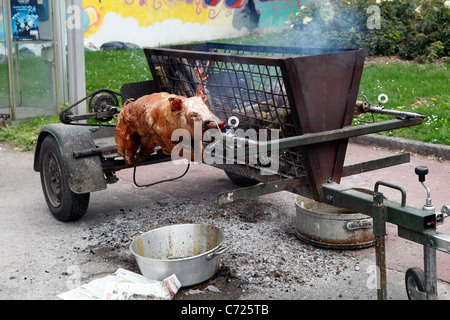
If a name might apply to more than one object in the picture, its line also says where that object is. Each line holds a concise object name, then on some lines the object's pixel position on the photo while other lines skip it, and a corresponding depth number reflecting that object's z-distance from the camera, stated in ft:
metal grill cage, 13.75
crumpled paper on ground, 11.92
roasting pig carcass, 13.02
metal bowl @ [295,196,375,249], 14.58
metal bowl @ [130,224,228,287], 12.73
